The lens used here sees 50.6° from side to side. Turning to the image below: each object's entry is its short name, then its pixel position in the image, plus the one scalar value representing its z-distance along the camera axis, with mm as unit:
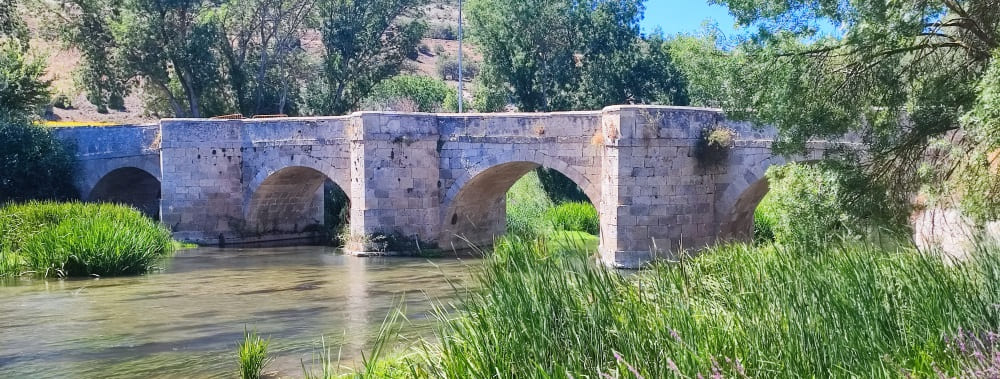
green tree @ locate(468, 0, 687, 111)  35156
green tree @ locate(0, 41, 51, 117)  28109
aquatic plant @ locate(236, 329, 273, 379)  9805
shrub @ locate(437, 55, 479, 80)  60469
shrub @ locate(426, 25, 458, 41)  70938
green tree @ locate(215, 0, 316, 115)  35188
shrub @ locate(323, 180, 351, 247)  28234
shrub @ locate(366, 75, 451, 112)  41606
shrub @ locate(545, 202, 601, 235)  25734
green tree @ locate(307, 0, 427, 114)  35938
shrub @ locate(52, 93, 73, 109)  37706
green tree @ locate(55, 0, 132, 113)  33469
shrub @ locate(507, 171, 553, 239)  26278
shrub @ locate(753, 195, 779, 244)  22625
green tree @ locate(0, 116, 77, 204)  25969
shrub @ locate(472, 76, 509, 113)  36281
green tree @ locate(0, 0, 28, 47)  28922
